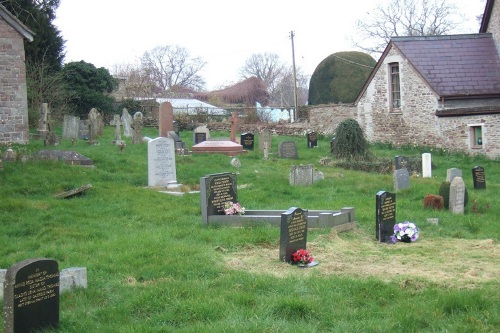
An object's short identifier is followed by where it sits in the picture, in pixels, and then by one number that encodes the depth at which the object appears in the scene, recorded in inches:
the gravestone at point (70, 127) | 1125.1
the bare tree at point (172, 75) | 2874.0
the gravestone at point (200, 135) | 1137.3
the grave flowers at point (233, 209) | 483.8
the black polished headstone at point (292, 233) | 373.1
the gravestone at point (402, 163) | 862.5
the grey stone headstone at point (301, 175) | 700.7
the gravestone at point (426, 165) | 820.0
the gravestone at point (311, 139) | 1235.9
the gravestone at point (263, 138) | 1051.8
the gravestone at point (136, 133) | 1083.3
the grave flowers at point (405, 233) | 450.0
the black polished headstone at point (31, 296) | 244.8
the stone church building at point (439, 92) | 1119.6
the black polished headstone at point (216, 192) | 482.6
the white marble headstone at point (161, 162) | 665.6
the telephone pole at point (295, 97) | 1796.6
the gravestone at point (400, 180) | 676.7
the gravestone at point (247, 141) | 1125.7
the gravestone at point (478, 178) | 722.8
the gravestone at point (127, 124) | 1311.5
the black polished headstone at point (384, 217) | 455.8
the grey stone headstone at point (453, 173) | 685.9
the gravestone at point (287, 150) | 991.7
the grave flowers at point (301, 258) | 365.7
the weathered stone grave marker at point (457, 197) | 571.2
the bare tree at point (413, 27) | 2159.2
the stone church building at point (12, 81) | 996.6
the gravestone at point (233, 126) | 1129.7
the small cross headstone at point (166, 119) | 1100.5
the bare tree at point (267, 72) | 3100.4
